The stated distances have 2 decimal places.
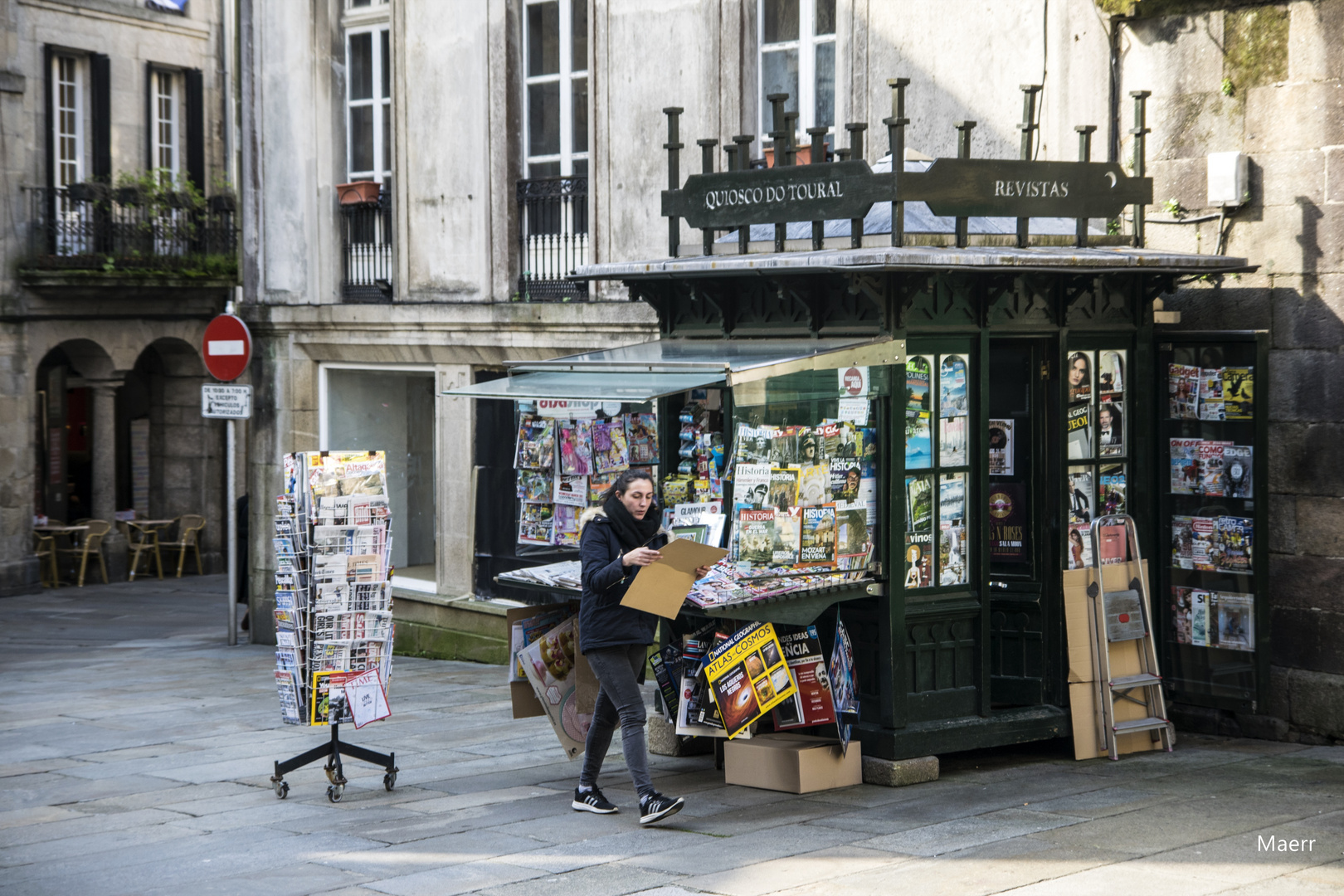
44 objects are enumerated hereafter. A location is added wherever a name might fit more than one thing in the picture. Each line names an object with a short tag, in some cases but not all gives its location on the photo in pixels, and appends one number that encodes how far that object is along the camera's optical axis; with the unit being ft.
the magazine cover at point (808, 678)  28.12
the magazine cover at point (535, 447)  36.50
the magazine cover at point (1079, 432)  31.01
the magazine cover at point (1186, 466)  32.30
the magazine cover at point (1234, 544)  31.83
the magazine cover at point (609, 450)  35.86
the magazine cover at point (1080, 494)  31.01
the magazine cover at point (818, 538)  28.48
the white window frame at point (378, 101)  51.47
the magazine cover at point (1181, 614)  32.68
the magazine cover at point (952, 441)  29.50
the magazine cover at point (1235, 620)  31.91
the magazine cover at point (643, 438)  35.40
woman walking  26.05
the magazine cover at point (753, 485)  28.96
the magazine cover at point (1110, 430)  31.40
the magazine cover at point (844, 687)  27.81
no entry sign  51.75
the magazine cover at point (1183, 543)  32.55
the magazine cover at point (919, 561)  29.04
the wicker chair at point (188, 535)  80.94
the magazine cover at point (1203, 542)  32.27
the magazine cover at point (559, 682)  29.40
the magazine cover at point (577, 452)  35.96
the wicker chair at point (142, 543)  79.56
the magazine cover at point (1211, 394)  31.78
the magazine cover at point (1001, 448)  31.94
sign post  51.80
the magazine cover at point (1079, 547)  30.86
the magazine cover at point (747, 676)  27.68
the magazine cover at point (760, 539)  28.78
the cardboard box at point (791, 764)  27.78
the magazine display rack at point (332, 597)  28.35
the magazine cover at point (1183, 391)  32.09
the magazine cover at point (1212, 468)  31.96
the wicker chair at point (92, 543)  77.10
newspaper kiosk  28.22
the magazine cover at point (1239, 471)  31.71
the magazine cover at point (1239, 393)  31.53
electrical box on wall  31.89
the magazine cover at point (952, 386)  29.37
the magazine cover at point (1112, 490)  31.50
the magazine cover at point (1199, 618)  32.48
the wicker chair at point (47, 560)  76.84
